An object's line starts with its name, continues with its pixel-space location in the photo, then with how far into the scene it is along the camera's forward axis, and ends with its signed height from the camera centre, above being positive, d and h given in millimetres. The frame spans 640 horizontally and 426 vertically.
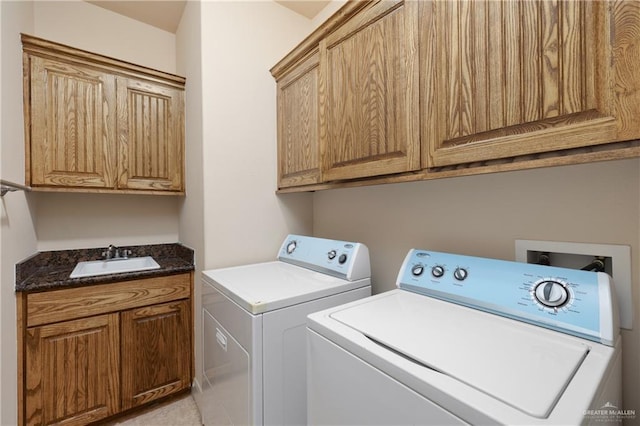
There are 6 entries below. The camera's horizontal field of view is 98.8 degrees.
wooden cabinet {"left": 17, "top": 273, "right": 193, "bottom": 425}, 1454 -790
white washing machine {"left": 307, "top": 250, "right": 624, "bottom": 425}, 526 -347
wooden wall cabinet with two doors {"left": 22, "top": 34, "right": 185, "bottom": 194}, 1634 +610
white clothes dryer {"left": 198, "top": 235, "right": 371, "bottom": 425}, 1057 -479
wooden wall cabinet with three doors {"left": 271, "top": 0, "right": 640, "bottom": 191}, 629 +378
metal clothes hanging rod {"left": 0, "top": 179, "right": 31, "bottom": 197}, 1144 +134
